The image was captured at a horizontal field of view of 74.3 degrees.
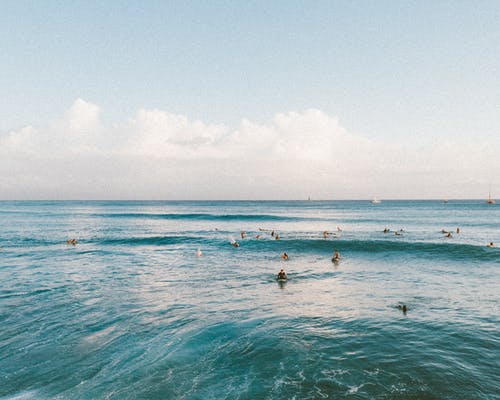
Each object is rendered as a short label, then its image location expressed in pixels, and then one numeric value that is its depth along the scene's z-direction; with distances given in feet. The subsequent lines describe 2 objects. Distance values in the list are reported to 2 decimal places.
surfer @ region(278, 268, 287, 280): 89.03
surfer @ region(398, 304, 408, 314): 63.26
